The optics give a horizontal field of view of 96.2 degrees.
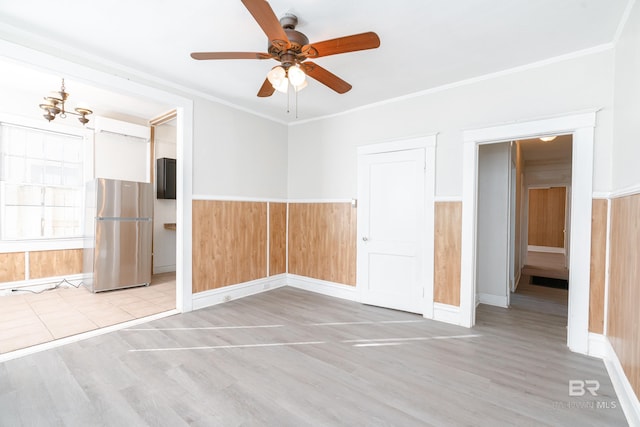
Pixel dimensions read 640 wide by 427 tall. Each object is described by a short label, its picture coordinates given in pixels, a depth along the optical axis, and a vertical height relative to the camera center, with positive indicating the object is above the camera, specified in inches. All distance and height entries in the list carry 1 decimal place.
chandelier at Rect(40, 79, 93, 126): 139.9 +51.2
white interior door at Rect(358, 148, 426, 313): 141.6 -9.3
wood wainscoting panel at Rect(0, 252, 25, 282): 160.1 -34.2
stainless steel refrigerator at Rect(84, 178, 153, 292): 171.0 -16.8
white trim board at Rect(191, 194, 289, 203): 148.5 +6.2
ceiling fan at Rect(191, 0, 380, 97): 74.5 +44.9
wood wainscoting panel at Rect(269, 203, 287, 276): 185.5 -19.0
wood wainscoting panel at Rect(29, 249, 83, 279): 170.1 -34.8
